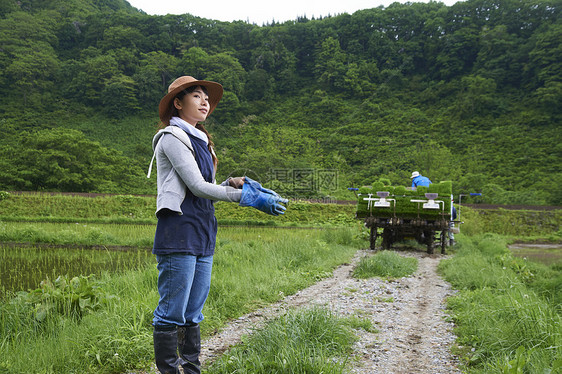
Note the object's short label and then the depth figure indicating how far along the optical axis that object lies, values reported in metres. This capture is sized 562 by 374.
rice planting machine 10.63
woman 2.27
